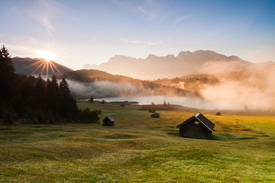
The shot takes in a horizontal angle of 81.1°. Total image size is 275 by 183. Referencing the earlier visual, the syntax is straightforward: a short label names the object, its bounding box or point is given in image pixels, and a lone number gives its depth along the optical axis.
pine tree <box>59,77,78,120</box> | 60.56
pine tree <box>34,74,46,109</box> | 57.58
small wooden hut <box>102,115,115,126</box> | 55.62
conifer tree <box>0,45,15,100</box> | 47.53
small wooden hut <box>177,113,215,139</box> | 40.97
